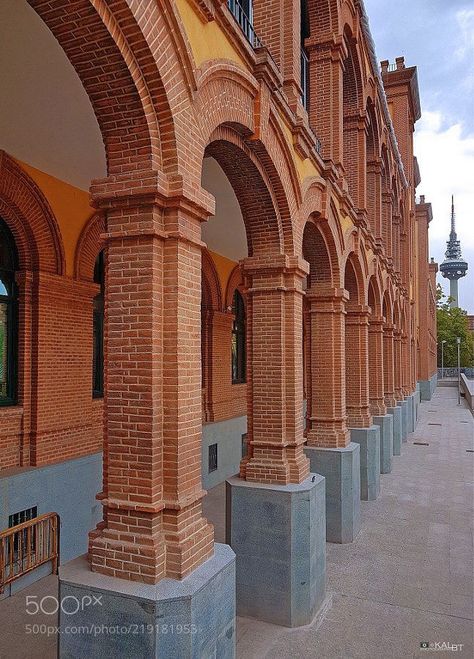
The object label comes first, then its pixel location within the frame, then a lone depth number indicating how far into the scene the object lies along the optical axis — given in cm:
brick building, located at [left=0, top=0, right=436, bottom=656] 428
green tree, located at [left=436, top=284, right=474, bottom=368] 6975
